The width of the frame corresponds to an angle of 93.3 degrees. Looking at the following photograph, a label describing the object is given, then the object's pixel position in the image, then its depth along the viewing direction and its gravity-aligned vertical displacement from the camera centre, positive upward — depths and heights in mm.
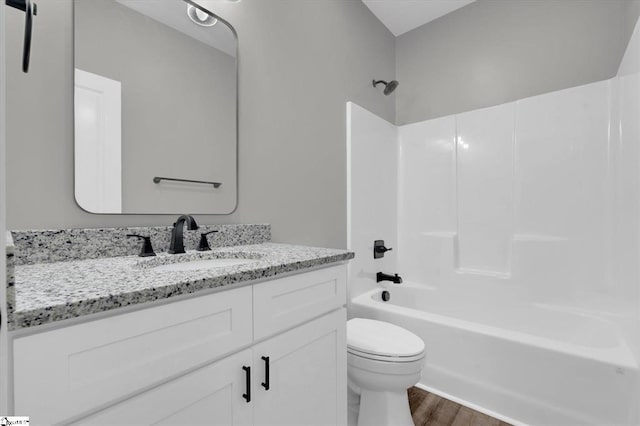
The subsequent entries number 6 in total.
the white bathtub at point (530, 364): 1306 -746
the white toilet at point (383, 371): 1319 -703
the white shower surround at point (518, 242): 1423 -197
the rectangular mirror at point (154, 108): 998 +403
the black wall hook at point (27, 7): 469 +324
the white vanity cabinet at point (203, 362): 512 -324
